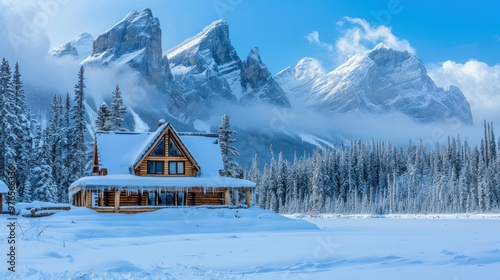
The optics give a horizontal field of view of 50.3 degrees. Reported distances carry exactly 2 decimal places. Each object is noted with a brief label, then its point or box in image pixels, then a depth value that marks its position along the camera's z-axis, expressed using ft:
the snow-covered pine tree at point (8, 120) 159.02
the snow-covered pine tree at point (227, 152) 182.19
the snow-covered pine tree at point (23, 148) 167.02
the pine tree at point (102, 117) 187.77
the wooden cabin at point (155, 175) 130.21
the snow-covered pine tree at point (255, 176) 395.57
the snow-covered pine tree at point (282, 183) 397.19
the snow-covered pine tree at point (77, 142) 182.09
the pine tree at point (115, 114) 182.60
